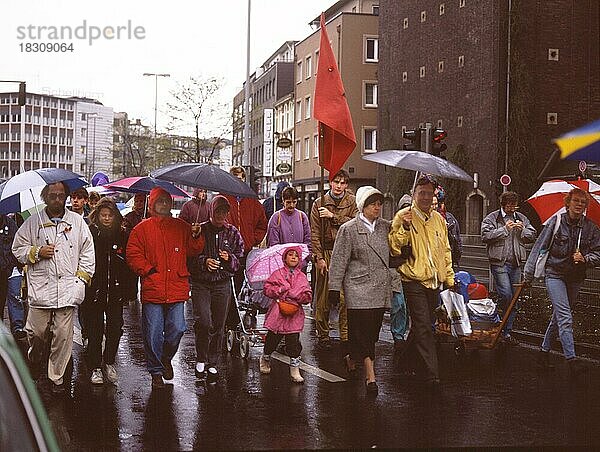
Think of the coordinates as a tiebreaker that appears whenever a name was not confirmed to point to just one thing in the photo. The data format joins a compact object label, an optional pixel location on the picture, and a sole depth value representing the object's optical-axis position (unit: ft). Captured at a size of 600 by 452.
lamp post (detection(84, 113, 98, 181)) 568.98
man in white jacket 27.68
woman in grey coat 29.76
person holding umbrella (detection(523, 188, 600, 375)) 33.55
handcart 36.11
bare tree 123.44
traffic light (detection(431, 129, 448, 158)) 46.62
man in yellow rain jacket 30.30
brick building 140.67
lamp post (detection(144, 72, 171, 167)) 136.84
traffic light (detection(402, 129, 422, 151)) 45.93
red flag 36.09
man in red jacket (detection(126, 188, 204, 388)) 28.99
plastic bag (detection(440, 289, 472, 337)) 35.60
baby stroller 32.19
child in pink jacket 31.32
